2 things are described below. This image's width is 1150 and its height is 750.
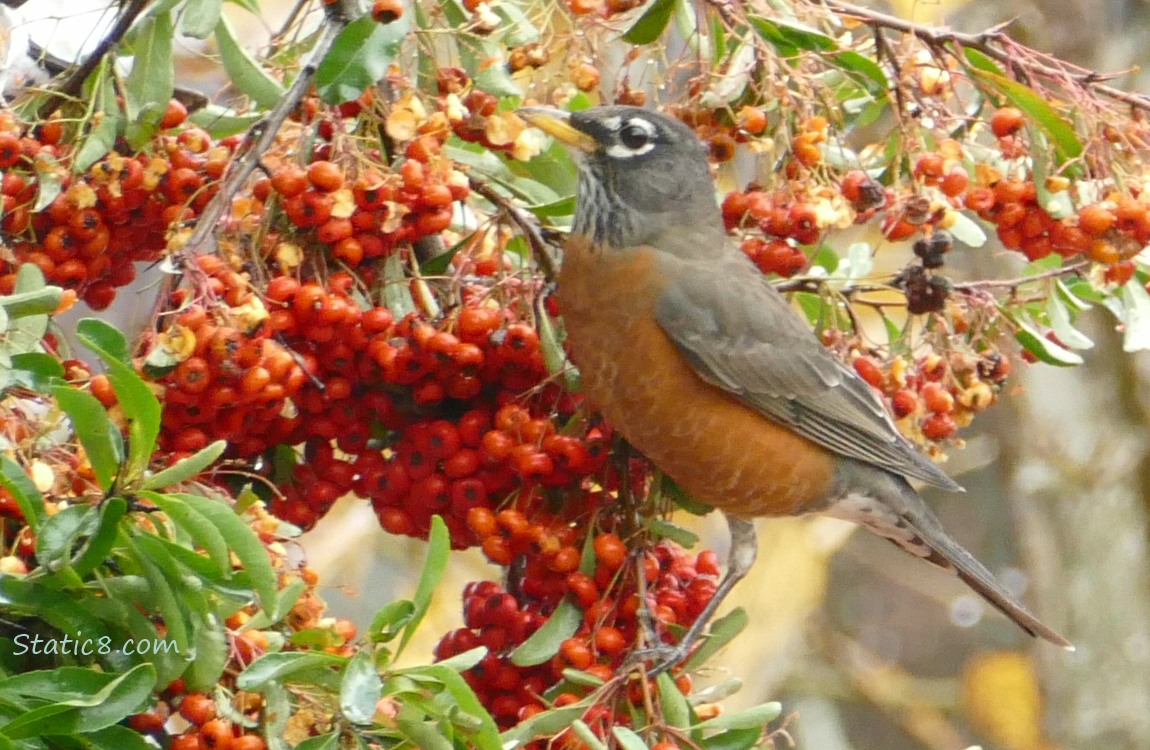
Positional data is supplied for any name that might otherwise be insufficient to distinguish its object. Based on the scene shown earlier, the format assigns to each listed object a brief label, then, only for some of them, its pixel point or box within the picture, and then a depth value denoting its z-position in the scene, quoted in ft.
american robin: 17.66
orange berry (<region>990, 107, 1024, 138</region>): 15.48
